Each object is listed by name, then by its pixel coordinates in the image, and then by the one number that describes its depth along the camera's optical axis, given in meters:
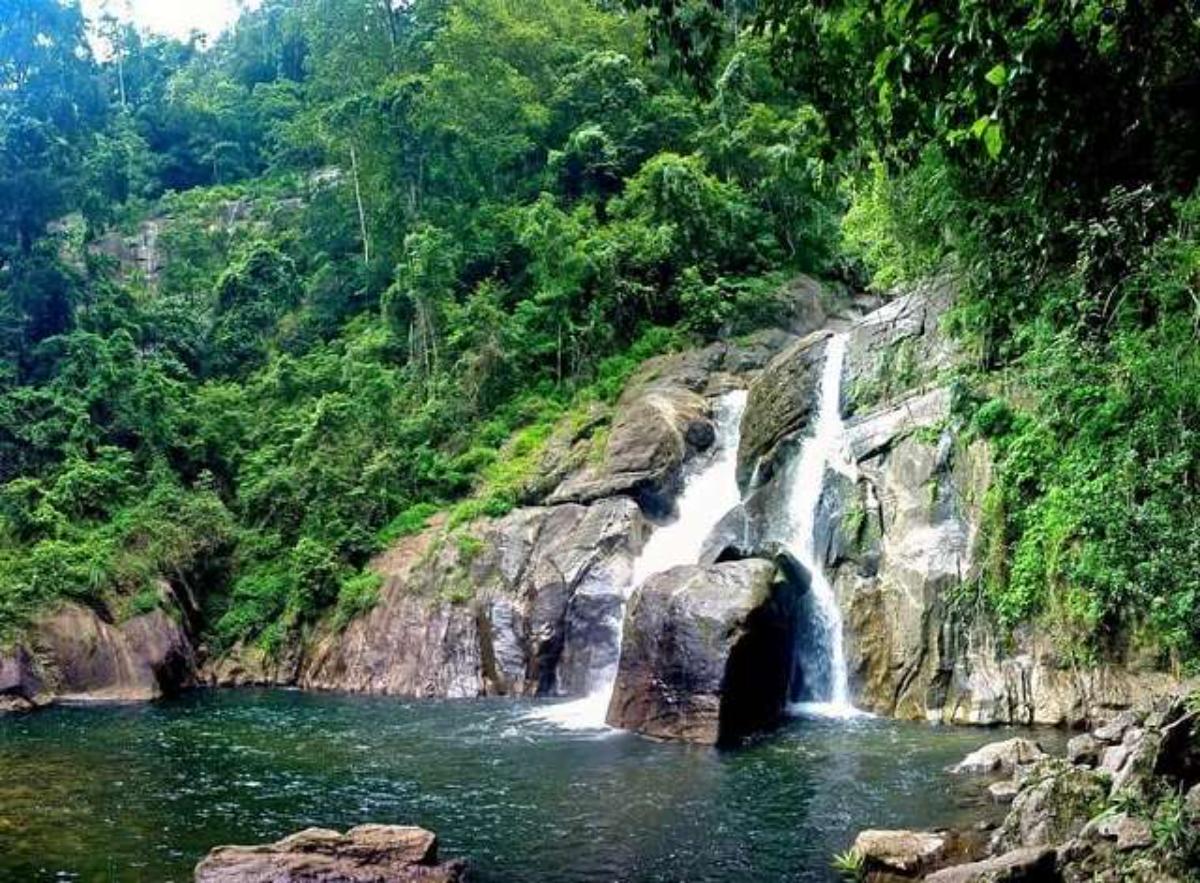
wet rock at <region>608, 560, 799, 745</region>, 16.58
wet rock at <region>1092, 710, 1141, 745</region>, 12.24
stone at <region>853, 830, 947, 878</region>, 9.62
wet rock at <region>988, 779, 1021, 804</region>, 11.63
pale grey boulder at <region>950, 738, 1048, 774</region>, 13.07
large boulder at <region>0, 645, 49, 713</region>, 23.36
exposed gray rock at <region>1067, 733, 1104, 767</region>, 11.91
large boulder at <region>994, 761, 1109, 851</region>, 9.52
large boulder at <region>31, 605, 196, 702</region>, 24.72
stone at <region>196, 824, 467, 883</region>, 9.94
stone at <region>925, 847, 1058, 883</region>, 8.44
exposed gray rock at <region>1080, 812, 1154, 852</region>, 8.08
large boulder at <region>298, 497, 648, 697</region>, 22.81
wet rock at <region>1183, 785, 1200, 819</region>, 7.75
